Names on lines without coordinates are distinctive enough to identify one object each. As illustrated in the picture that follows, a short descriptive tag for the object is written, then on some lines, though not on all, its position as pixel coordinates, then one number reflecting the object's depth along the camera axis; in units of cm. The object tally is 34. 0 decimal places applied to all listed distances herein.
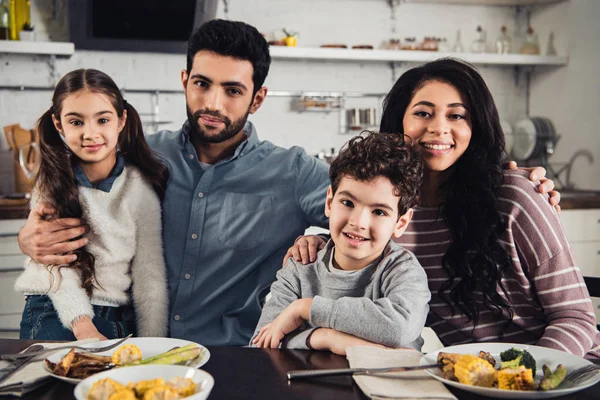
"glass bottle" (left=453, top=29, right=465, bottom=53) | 444
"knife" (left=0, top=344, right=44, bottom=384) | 99
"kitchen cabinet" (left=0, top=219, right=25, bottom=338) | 314
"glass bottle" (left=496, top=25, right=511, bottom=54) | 448
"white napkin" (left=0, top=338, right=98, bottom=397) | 93
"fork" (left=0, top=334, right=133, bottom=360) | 107
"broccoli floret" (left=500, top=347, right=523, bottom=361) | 102
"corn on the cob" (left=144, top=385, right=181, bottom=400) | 81
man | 184
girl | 165
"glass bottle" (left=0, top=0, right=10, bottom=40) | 362
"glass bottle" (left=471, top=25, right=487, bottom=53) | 448
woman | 148
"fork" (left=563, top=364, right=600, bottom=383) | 96
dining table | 92
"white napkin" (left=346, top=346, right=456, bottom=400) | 90
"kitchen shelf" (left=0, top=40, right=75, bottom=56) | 354
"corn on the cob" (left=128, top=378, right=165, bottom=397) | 84
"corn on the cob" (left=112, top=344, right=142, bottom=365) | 104
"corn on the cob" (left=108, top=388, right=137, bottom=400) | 81
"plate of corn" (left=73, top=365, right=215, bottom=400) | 82
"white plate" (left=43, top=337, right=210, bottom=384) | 105
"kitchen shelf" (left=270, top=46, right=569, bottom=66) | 402
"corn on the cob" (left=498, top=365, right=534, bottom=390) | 92
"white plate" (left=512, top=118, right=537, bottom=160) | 449
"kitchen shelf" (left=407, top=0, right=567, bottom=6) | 450
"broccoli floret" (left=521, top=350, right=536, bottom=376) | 99
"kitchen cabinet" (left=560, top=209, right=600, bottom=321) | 379
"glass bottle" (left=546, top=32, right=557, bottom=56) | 453
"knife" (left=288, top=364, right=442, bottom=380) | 98
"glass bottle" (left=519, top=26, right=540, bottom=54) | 453
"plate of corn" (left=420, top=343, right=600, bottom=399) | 90
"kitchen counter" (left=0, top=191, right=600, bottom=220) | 315
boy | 118
